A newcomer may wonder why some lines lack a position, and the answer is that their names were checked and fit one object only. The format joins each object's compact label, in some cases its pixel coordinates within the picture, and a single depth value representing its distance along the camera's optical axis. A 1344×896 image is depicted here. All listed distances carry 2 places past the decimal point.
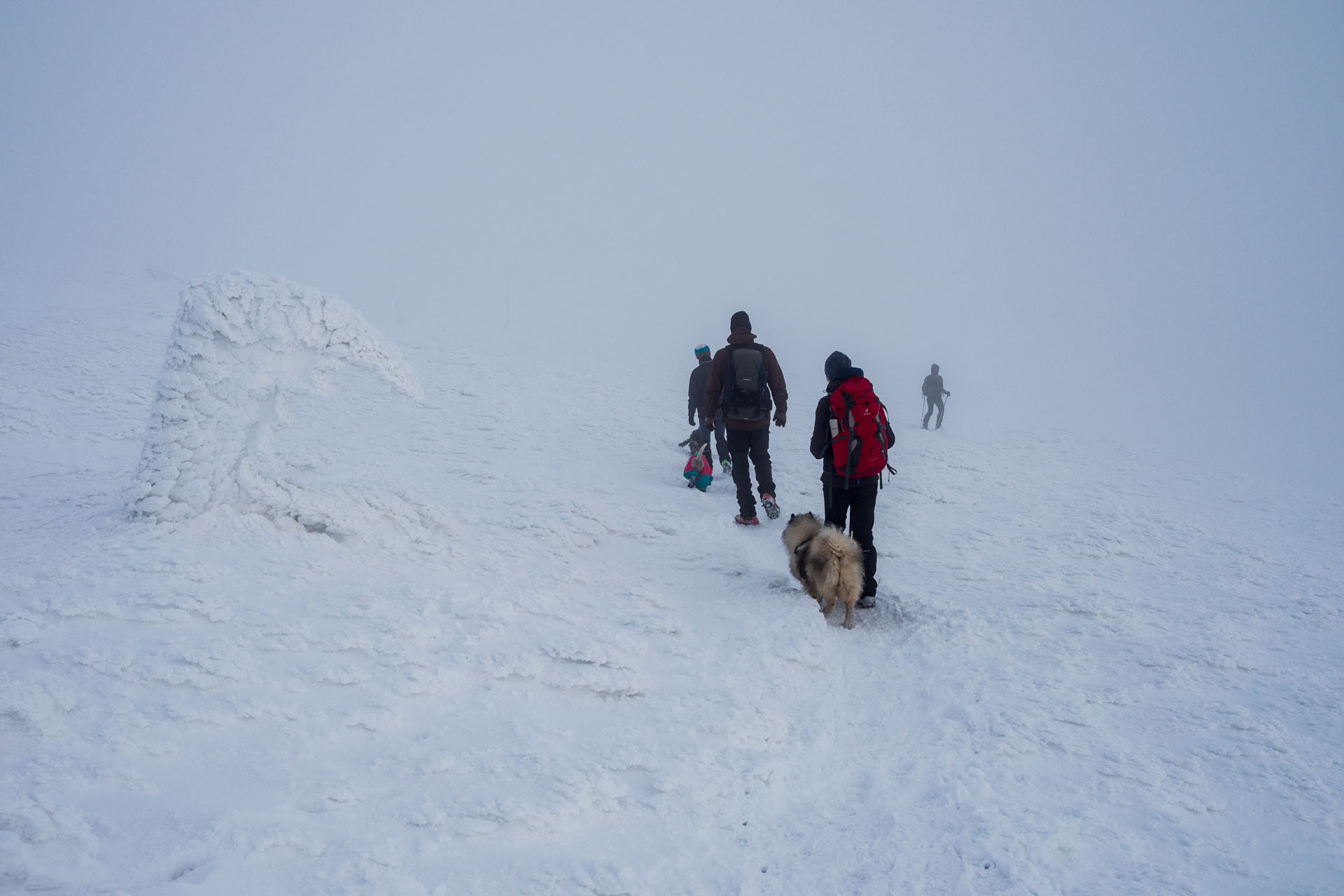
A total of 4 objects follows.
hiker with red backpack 6.03
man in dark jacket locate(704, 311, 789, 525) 7.62
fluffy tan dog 5.62
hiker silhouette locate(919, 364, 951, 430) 17.70
